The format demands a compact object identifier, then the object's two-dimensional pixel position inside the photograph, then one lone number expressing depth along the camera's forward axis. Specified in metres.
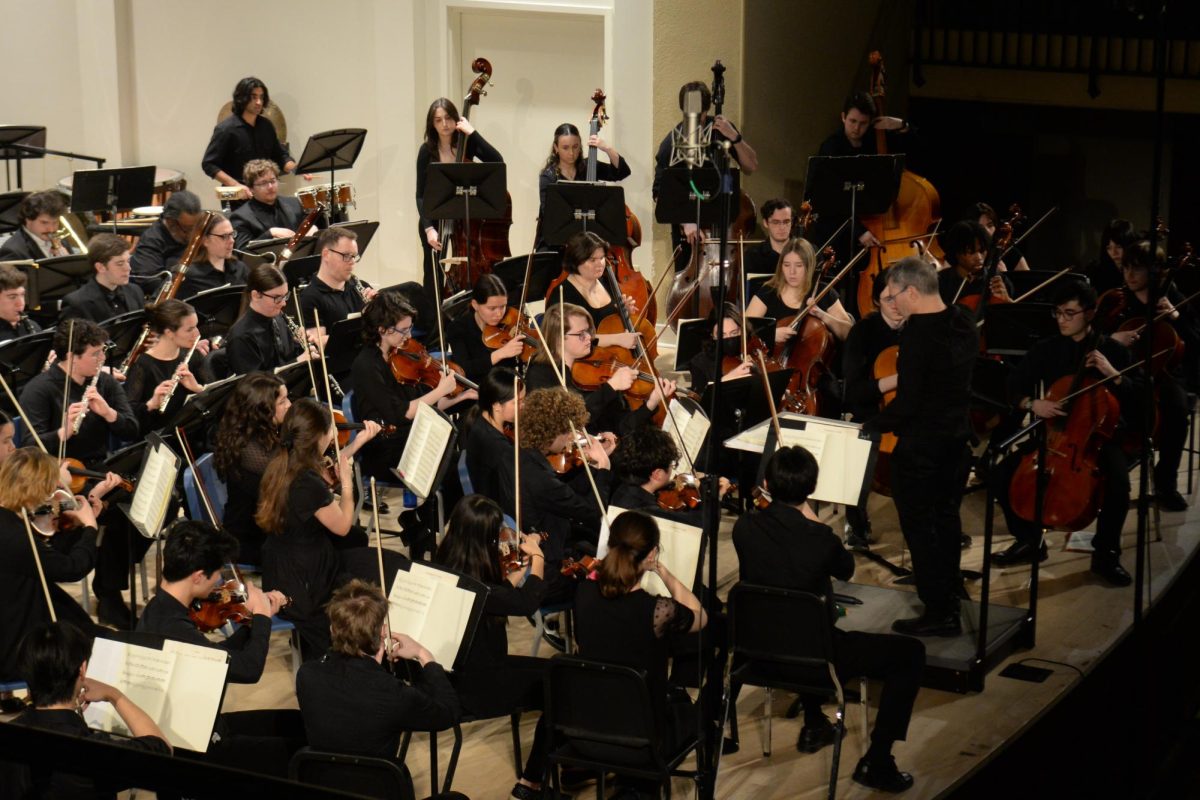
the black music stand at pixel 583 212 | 15.00
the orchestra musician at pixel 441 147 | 16.67
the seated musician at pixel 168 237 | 15.04
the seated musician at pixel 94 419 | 10.26
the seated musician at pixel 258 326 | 12.39
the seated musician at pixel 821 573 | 8.04
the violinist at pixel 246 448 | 9.40
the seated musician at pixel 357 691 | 6.73
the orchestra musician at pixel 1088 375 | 11.04
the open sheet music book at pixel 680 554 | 8.11
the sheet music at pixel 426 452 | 9.36
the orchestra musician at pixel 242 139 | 18.92
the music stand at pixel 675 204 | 14.74
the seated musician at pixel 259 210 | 16.37
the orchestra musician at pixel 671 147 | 16.25
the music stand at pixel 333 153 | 17.72
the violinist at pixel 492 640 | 7.91
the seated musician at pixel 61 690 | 6.11
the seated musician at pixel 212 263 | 14.22
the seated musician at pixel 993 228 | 14.99
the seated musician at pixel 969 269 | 13.62
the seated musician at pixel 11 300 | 12.05
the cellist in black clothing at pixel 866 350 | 10.99
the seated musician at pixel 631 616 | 7.55
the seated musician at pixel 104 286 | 13.21
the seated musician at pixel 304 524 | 8.52
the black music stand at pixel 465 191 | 15.19
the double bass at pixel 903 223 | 15.46
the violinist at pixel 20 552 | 7.86
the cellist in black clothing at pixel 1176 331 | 11.99
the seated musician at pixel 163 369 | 11.45
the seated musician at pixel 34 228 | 15.02
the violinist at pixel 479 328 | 12.70
